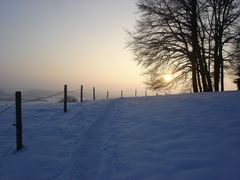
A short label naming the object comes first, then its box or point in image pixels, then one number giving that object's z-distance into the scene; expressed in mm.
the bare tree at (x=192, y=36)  14326
